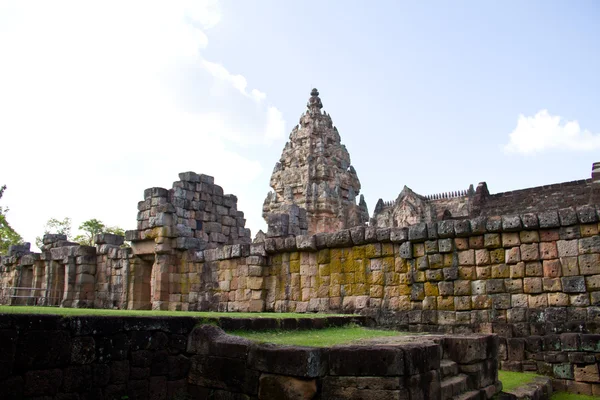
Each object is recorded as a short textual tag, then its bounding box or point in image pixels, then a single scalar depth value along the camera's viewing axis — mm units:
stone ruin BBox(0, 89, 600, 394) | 8039
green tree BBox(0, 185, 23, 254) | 34788
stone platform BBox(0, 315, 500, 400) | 4391
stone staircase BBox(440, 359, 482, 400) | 5051
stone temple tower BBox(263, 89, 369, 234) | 29812
